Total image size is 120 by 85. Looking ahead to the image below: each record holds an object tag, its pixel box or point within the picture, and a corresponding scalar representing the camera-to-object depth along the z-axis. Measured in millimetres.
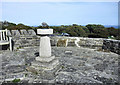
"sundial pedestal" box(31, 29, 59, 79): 4262
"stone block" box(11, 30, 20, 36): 9407
